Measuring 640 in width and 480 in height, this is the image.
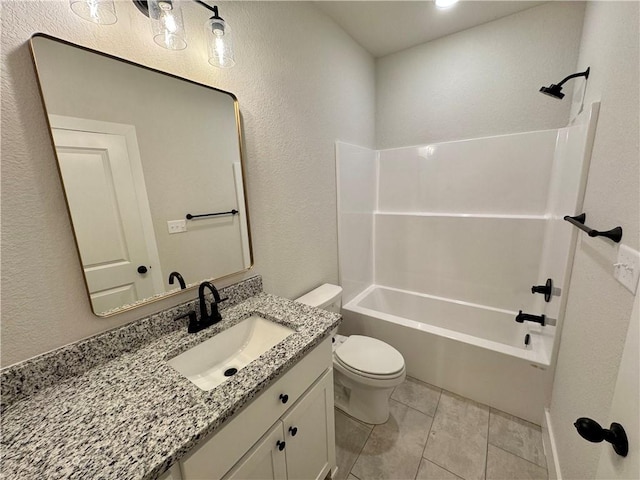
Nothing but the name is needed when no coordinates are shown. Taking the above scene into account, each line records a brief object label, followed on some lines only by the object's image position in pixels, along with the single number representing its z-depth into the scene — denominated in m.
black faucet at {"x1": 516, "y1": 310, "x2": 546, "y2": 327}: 1.70
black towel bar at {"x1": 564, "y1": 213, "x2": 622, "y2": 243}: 0.79
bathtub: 1.60
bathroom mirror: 0.83
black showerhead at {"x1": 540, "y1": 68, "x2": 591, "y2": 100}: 1.48
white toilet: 1.51
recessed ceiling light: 1.64
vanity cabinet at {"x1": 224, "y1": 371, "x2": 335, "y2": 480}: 0.86
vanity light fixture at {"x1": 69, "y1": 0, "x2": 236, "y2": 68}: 0.78
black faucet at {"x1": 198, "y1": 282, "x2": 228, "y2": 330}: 1.11
